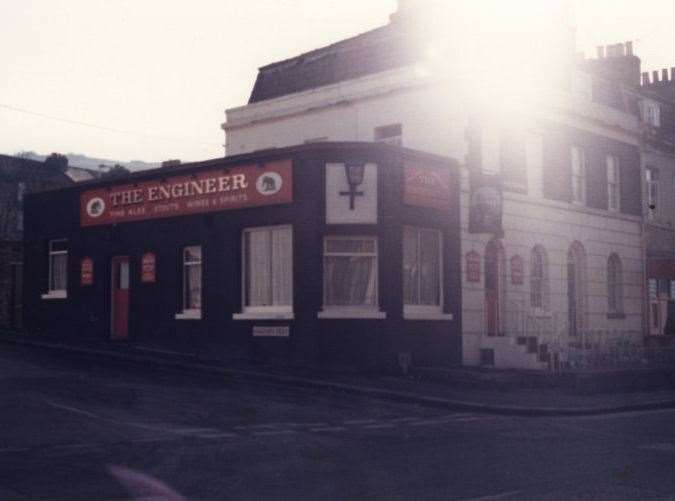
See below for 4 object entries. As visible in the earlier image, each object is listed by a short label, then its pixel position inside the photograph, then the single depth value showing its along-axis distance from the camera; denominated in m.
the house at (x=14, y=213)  36.47
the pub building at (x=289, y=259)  24.42
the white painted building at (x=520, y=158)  27.20
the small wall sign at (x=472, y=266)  26.59
